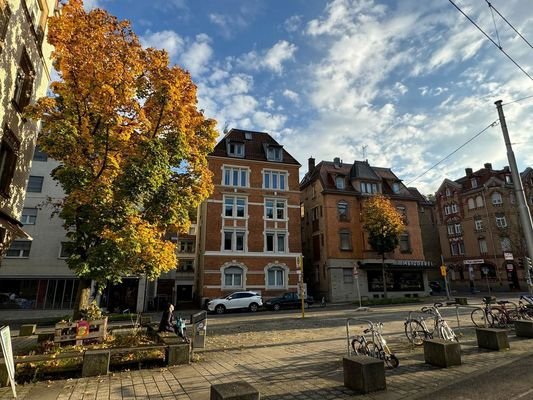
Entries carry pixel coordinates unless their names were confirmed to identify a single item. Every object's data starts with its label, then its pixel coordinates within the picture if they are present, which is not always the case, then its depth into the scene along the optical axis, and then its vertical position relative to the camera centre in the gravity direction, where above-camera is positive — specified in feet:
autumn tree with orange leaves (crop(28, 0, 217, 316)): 31.78 +14.83
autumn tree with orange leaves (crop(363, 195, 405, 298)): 106.73 +19.58
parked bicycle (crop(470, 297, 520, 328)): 41.04 -3.88
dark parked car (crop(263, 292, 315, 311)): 89.66 -3.94
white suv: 85.92 -3.81
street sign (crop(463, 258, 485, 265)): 136.69 +10.45
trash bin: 35.58 -4.27
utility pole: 35.06 +10.13
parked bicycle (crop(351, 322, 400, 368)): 25.88 -4.97
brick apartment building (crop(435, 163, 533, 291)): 140.79 +27.35
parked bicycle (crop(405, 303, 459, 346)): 31.50 -4.41
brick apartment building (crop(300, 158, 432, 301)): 115.65 +17.24
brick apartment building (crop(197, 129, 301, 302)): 102.73 +21.27
